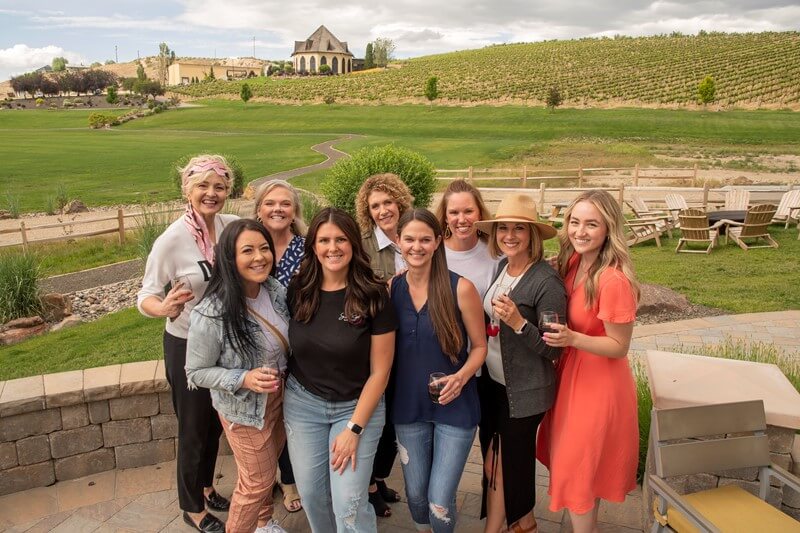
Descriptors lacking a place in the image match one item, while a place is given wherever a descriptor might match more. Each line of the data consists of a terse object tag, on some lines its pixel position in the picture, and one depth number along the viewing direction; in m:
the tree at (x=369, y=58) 124.76
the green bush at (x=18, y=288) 9.23
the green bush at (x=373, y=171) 10.72
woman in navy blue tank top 2.86
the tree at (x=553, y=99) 48.25
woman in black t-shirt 2.80
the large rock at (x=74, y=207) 20.03
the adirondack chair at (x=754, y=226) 11.87
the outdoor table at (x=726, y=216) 13.34
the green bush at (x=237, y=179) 19.30
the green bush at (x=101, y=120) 55.69
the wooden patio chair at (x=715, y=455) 2.65
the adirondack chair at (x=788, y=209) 13.95
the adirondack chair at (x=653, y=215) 13.60
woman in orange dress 2.76
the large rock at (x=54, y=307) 9.68
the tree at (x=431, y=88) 56.22
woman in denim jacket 2.82
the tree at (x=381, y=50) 123.50
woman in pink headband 3.21
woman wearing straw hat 2.90
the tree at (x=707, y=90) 45.56
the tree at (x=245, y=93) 70.81
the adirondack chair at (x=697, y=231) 12.04
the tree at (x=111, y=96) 83.50
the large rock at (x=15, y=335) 8.65
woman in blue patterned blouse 3.57
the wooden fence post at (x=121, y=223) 14.78
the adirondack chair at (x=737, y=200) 15.23
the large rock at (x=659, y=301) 8.34
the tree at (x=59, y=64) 173.98
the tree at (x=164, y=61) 134.18
